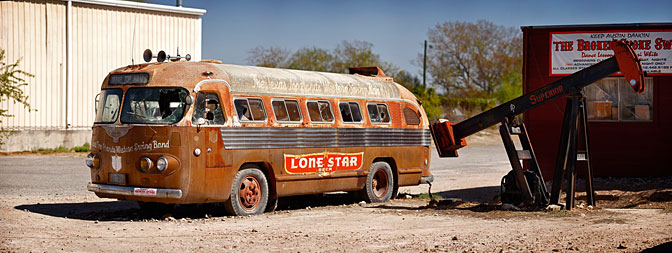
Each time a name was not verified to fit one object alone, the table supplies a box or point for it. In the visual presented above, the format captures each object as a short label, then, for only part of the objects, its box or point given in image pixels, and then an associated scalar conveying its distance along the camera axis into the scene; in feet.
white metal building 109.09
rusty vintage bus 42.70
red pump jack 45.60
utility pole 209.87
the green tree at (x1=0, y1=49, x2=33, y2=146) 103.50
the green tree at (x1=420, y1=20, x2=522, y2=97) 224.53
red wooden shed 63.77
